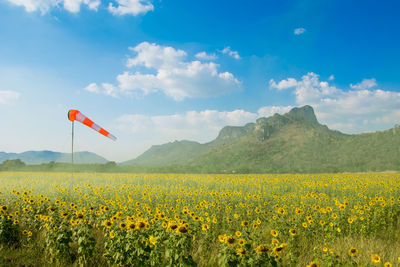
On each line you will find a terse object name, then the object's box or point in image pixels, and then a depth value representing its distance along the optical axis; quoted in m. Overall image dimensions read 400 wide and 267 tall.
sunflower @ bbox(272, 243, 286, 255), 3.13
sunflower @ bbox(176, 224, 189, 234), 3.51
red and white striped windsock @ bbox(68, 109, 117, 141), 13.17
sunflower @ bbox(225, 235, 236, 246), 3.33
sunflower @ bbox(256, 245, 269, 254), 3.09
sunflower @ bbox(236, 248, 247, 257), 3.12
